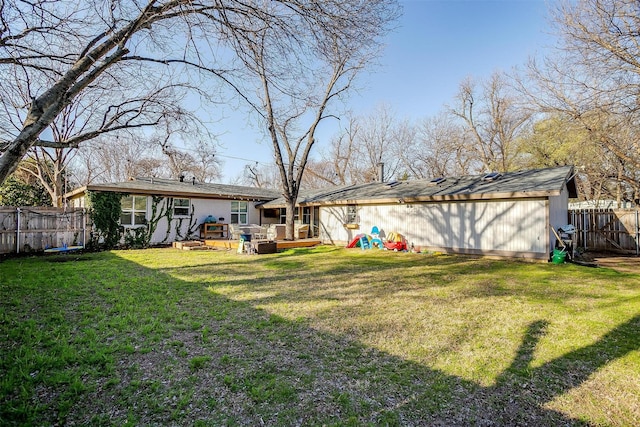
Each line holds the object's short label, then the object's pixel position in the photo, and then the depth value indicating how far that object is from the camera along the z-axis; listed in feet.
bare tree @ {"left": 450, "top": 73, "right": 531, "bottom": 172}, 77.15
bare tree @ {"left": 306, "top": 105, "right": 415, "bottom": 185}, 90.38
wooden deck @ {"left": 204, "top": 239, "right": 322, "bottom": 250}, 43.27
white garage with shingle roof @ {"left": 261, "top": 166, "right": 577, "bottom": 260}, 31.71
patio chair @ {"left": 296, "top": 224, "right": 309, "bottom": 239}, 50.72
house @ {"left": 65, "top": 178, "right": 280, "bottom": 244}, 43.98
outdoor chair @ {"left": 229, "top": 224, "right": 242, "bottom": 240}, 46.04
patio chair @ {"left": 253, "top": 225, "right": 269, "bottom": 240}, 47.90
